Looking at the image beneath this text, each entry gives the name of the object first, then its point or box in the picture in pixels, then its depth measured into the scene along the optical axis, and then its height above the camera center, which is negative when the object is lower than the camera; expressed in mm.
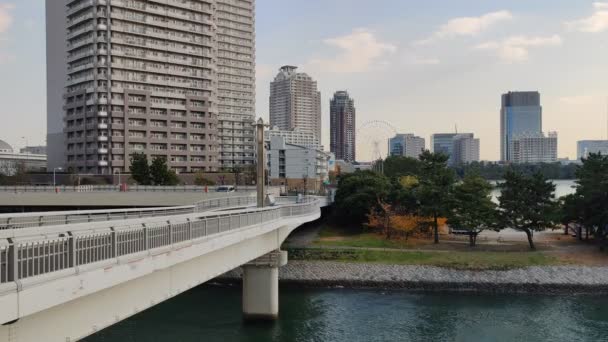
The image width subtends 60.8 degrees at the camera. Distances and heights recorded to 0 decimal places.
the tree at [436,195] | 52578 -2217
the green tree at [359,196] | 60062 -2631
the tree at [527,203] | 48031 -2796
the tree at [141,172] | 78125 +194
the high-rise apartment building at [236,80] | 154125 +29764
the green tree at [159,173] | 77688 +44
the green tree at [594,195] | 48000 -2033
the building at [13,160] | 131500 +4569
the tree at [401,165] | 117938 +1933
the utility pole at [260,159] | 31548 +870
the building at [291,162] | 130375 +2901
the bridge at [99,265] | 11094 -2482
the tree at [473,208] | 50219 -3464
